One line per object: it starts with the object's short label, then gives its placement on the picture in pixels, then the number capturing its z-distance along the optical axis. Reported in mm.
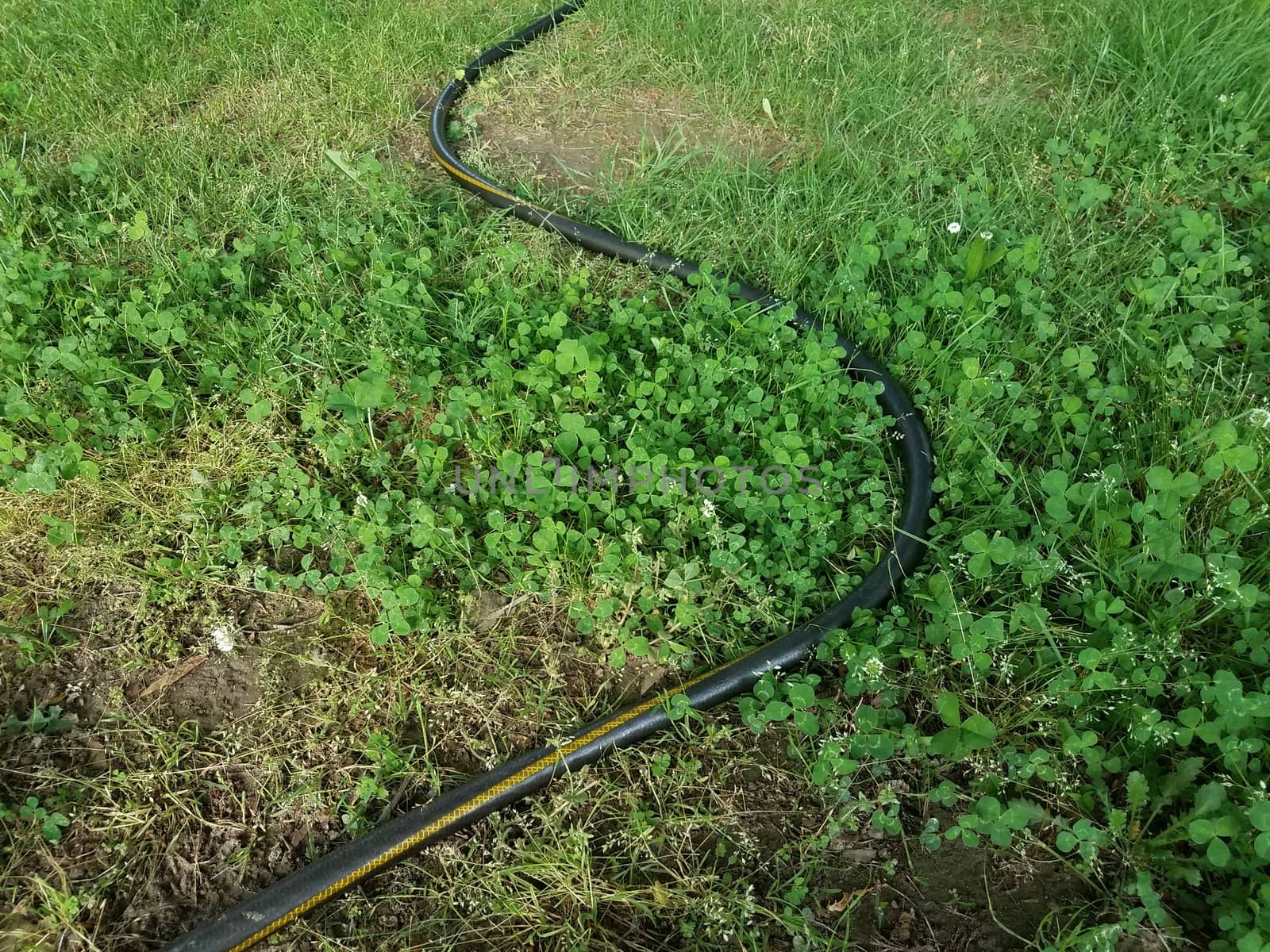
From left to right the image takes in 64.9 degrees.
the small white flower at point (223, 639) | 724
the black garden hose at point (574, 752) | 609
